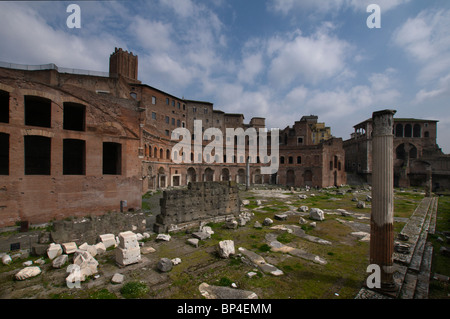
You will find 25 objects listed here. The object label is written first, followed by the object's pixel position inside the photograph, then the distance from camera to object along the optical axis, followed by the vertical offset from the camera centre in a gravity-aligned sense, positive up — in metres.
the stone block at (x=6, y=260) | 6.84 -3.33
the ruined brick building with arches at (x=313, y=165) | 35.56 -0.39
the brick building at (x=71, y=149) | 11.40 +1.01
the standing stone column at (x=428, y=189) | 23.36 -2.96
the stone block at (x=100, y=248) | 7.70 -3.29
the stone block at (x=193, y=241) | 8.32 -3.32
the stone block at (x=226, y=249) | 7.22 -3.11
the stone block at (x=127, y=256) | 6.63 -3.12
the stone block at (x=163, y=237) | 8.96 -3.31
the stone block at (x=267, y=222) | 11.43 -3.34
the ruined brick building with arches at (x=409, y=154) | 35.22 +1.79
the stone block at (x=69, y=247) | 7.36 -3.15
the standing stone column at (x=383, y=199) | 5.01 -0.90
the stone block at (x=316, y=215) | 12.27 -3.16
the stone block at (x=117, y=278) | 5.61 -3.25
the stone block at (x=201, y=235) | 9.14 -3.34
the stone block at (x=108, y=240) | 8.29 -3.22
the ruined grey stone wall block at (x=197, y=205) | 10.35 -2.47
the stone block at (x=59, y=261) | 6.52 -3.23
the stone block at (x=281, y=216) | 12.47 -3.33
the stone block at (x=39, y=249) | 7.43 -3.23
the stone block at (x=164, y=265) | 6.24 -3.20
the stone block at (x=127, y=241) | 6.75 -2.65
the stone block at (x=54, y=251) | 7.18 -3.18
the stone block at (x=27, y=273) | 5.80 -3.23
